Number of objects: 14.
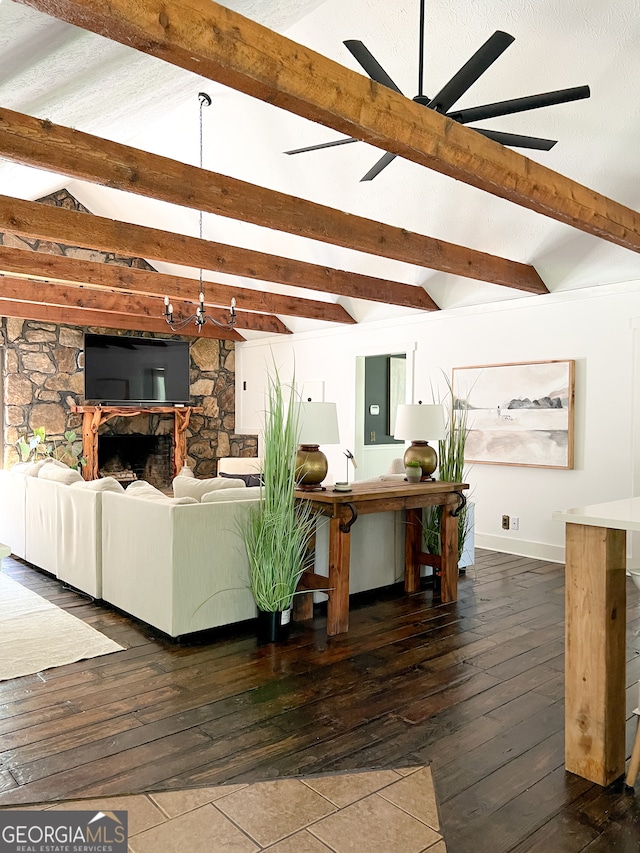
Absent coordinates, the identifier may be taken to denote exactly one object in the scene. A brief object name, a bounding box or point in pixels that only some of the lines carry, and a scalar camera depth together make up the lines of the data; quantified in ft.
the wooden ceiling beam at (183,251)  13.48
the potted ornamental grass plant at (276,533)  11.73
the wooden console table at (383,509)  12.15
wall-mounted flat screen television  26.40
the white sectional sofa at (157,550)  11.39
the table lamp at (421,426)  14.80
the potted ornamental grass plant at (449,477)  15.61
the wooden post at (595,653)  7.34
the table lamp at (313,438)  12.52
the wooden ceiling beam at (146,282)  16.99
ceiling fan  9.11
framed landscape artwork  18.29
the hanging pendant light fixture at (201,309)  17.02
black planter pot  11.75
